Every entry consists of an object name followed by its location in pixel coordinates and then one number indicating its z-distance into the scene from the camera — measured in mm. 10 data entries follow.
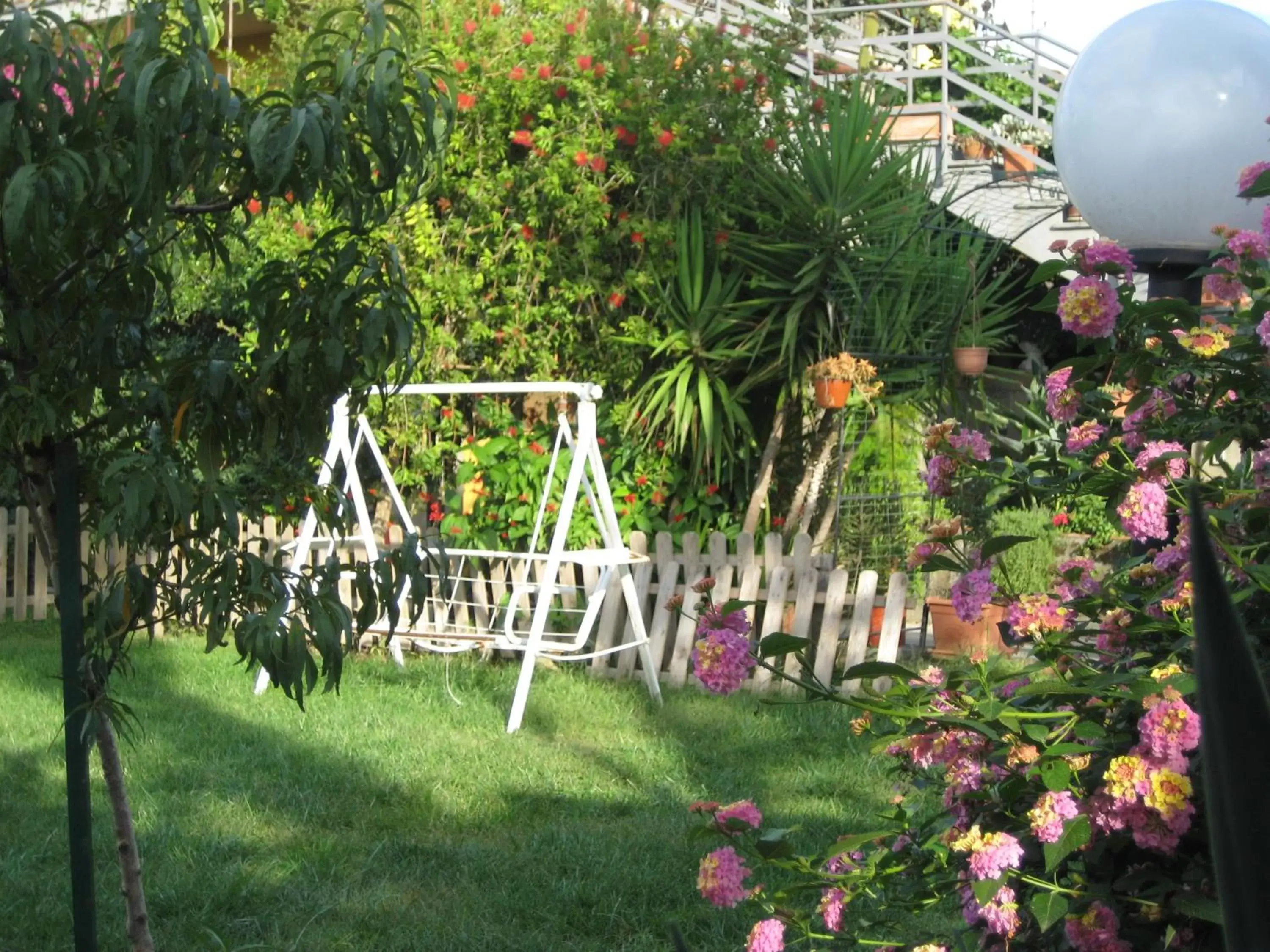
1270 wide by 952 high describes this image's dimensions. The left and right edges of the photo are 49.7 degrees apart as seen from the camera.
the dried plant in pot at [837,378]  6684
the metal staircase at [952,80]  9781
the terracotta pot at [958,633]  7098
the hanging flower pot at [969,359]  7262
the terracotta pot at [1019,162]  10875
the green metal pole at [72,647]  2623
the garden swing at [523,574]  5961
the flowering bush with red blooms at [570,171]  7633
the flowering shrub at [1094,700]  1649
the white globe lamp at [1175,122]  2682
